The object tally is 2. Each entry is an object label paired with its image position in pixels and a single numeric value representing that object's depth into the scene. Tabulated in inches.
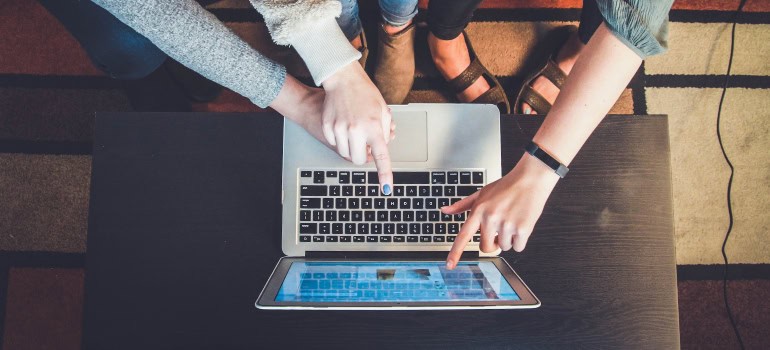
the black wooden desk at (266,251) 27.4
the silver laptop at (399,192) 27.6
